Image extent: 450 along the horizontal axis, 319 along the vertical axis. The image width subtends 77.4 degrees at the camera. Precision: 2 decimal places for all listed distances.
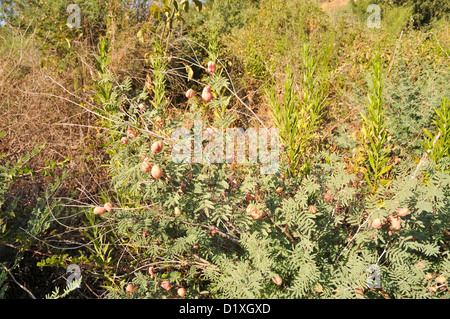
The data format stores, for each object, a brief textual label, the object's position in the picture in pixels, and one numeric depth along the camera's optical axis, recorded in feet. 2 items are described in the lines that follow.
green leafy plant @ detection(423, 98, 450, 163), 5.50
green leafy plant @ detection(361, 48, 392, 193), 5.14
